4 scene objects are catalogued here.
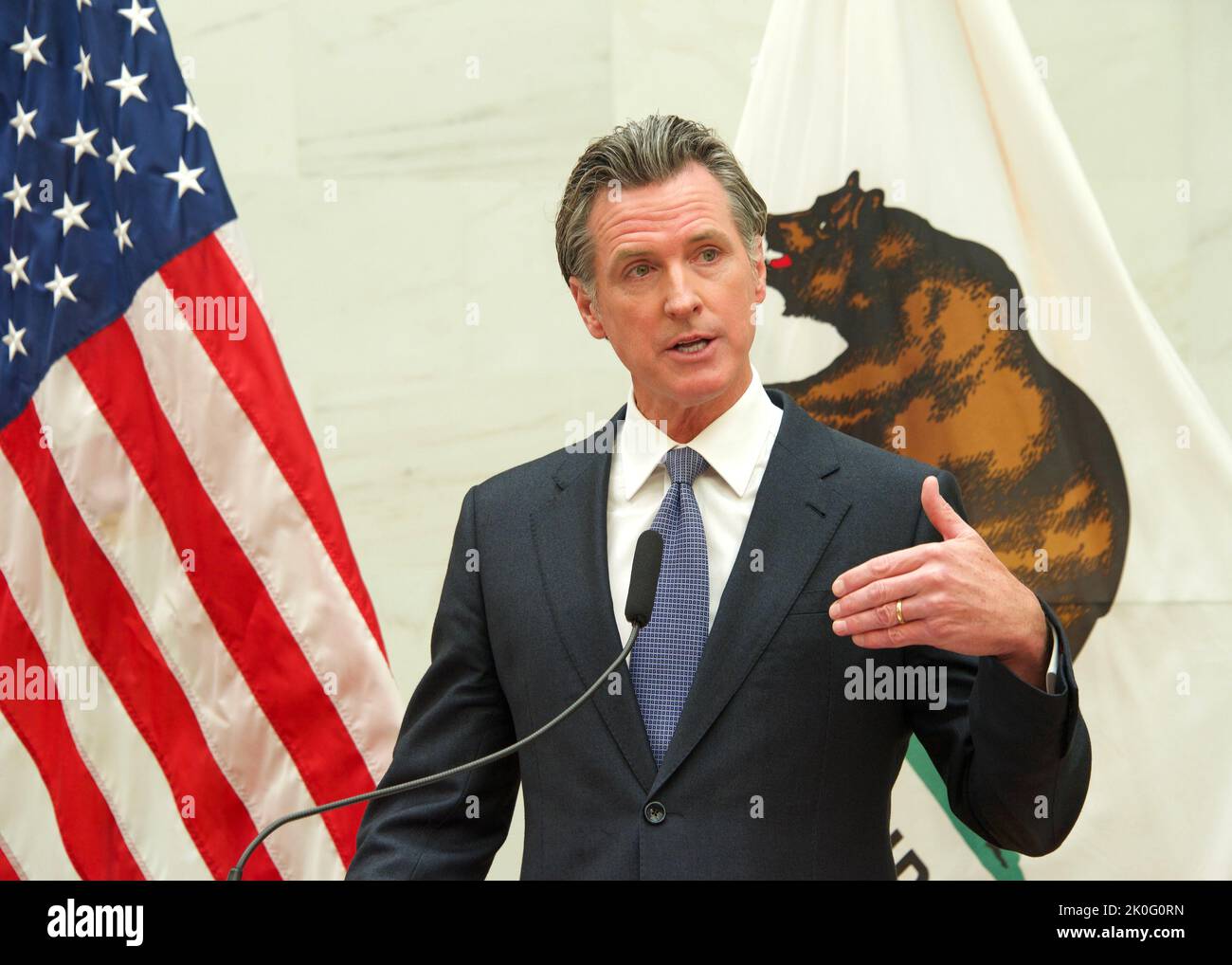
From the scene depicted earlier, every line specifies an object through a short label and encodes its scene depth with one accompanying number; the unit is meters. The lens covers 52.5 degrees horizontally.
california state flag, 2.89
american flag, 3.10
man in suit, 1.78
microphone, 1.64
